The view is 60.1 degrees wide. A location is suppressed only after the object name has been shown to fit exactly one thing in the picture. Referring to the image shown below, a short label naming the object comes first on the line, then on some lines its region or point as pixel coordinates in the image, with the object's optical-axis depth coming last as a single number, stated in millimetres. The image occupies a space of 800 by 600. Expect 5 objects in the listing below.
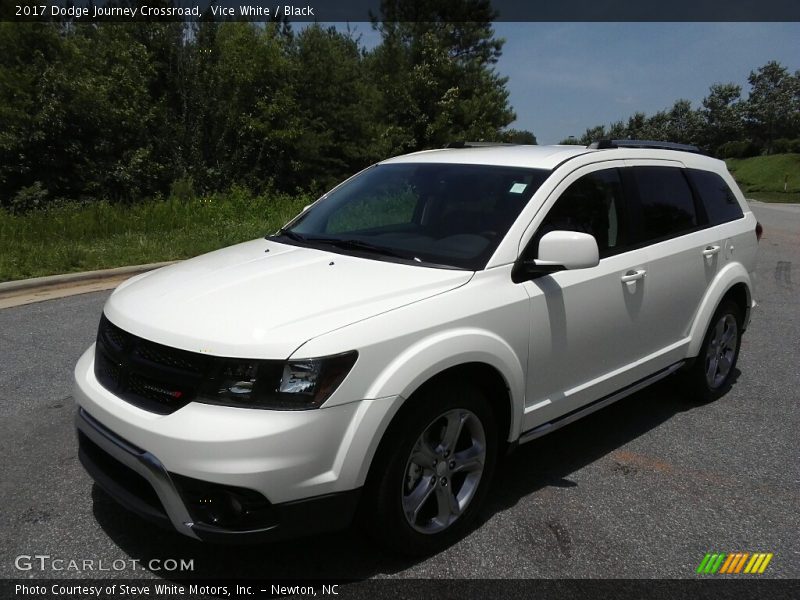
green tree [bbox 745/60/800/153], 86188
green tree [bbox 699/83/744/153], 91000
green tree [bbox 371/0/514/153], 31703
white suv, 2502
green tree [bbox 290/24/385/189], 29000
